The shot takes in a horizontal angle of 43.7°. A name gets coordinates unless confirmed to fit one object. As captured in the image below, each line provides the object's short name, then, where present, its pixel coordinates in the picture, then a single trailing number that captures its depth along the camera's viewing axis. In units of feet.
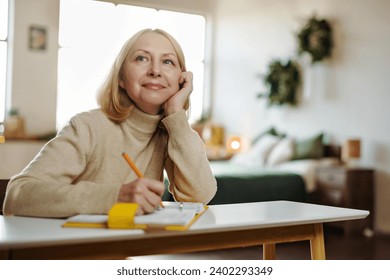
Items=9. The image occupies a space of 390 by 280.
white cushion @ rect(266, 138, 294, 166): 16.11
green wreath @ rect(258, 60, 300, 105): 17.65
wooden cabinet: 13.98
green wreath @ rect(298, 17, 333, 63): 16.22
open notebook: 2.99
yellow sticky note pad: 2.98
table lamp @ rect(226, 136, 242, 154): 20.03
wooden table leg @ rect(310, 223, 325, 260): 4.11
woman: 4.35
